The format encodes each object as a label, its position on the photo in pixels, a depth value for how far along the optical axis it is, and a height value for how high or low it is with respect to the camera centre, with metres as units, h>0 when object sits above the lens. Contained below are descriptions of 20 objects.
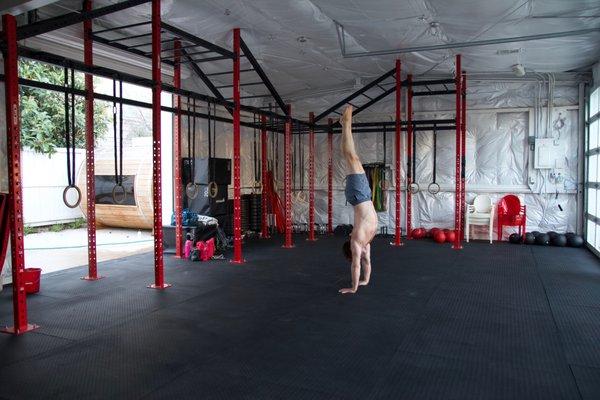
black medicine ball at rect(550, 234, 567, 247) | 7.95 -1.03
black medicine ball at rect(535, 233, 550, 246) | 8.14 -1.04
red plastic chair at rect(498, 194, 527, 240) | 8.50 -0.61
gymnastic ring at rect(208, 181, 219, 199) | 6.22 -0.10
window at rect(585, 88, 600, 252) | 7.14 +0.12
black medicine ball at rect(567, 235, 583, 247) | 7.86 -1.03
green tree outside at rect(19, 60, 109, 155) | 11.32 +1.82
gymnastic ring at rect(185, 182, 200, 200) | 5.85 -0.10
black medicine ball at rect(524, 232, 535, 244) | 8.24 -1.03
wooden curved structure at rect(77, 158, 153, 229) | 9.56 -0.39
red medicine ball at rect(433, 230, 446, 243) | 8.51 -1.03
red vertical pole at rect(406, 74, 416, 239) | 8.52 +0.35
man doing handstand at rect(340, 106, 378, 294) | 4.69 -0.21
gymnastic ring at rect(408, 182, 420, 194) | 8.50 -0.11
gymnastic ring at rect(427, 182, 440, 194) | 8.56 -0.15
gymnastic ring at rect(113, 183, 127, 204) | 4.96 -0.12
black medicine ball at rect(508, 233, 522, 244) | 8.41 -1.04
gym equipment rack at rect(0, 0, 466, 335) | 3.62 +1.03
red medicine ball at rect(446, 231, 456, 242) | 8.55 -1.02
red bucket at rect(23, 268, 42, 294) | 4.78 -0.99
